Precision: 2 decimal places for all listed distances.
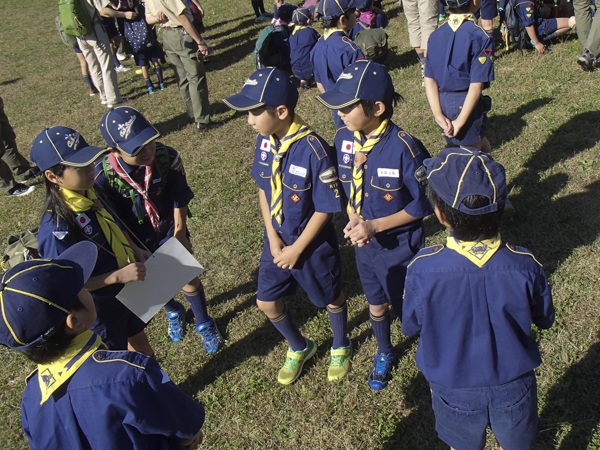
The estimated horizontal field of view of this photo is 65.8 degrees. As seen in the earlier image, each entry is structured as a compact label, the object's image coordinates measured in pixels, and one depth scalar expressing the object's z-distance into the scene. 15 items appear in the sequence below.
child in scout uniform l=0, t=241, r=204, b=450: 1.64
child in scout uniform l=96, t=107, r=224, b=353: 2.98
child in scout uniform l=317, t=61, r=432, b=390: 2.65
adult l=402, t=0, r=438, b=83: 7.23
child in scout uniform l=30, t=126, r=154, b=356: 2.63
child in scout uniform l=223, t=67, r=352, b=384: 2.73
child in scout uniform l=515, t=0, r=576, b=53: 7.27
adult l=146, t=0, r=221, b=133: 6.98
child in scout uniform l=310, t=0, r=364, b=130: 4.91
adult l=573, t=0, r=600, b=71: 6.18
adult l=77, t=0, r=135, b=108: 8.56
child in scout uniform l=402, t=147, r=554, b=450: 1.80
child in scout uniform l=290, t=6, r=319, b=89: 7.77
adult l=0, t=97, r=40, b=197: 6.92
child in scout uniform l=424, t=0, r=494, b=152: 3.78
